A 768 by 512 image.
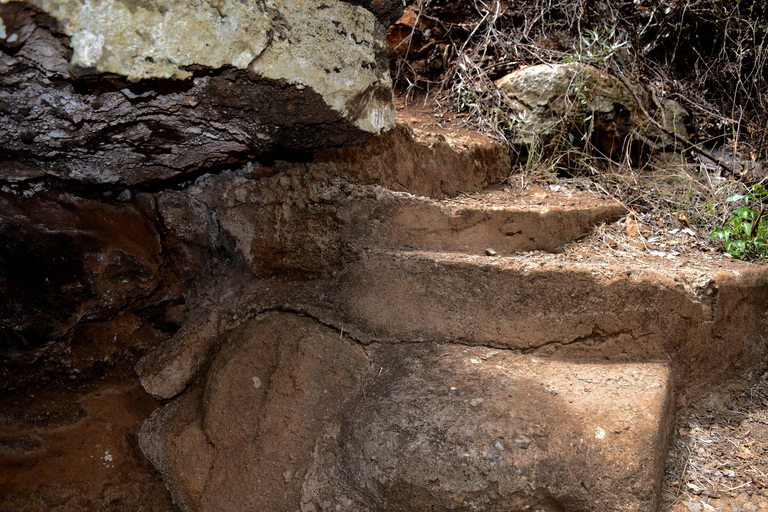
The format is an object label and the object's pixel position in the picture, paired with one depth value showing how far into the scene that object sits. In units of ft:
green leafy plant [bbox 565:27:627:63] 10.06
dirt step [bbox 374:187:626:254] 6.15
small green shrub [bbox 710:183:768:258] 7.54
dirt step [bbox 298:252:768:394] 5.67
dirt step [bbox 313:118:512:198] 6.35
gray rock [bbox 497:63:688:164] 9.80
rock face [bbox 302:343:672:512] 4.60
